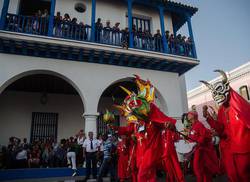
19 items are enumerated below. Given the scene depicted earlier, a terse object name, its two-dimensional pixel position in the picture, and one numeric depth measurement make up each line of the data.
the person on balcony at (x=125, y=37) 8.94
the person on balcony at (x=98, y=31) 8.96
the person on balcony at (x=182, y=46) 10.05
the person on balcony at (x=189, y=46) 10.17
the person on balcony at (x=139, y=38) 9.49
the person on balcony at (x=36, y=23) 8.06
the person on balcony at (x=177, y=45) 9.98
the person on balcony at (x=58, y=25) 8.38
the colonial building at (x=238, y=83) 17.45
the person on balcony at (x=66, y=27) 8.44
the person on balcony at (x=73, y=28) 8.48
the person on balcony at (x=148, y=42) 9.52
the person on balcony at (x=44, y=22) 8.25
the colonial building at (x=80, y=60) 7.91
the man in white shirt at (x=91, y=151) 7.13
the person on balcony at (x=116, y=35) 9.15
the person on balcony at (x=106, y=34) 8.93
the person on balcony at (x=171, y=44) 9.91
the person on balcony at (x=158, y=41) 9.73
